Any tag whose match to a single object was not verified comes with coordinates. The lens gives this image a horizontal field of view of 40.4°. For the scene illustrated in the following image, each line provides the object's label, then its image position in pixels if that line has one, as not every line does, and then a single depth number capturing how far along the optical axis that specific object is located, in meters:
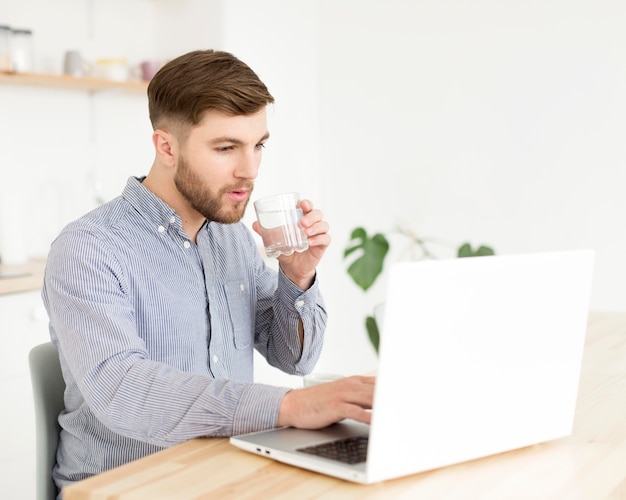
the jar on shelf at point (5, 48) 3.10
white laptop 1.02
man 1.26
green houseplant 3.54
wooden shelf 3.11
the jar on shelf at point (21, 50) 3.16
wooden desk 1.05
